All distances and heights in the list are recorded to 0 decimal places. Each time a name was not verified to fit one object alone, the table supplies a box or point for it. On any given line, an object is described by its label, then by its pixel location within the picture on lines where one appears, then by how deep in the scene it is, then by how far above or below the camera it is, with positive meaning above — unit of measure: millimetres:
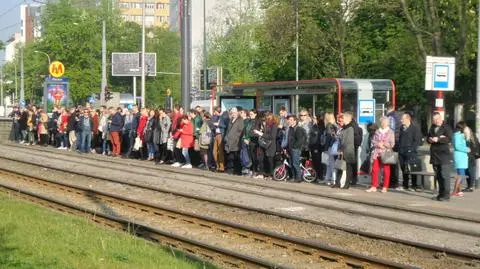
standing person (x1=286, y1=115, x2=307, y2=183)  20797 -1572
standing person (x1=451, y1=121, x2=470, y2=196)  17594 -1491
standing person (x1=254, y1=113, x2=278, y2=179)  21547 -1476
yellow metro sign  49700 +284
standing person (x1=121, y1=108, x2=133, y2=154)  30017 -1842
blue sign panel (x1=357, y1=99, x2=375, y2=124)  22297 -882
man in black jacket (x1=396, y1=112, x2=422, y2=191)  18656 -1396
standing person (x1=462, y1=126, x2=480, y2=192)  18203 -1640
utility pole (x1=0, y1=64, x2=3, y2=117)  114112 -1291
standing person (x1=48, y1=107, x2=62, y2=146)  37094 -2044
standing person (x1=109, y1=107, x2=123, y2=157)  30281 -1858
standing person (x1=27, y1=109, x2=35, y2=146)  38938 -2264
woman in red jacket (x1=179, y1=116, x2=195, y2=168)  25031 -1633
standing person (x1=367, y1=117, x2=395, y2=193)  18328 -1445
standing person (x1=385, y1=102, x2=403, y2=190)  19172 -1239
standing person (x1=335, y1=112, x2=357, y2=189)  19219 -1446
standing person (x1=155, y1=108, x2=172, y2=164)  26688 -1546
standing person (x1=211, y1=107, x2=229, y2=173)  23719 -1654
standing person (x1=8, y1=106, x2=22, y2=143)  41606 -2469
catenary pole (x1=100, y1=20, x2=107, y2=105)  58312 +745
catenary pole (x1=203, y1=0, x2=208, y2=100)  43528 -152
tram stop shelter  23344 -566
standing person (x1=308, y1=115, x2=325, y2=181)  21094 -1596
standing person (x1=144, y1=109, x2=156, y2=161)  27500 -1717
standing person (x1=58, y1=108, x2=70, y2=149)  35375 -2170
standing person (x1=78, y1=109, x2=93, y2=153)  31897 -2022
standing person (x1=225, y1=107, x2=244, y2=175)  22734 -1486
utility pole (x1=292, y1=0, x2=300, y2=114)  44156 +2133
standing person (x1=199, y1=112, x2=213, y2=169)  24216 -1632
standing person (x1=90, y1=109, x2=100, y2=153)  32562 -1842
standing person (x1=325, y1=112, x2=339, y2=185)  19984 -1554
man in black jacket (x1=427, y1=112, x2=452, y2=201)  16688 -1504
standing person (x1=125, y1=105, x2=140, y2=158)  29359 -1721
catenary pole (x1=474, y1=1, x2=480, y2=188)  19672 -947
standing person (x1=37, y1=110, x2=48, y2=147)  37531 -2232
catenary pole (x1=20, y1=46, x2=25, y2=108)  83188 -1321
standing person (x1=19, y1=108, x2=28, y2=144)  39675 -2184
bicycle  21562 -2287
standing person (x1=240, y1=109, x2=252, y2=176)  22430 -1704
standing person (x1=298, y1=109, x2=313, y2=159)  21078 -1131
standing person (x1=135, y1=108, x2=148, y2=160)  28406 -1633
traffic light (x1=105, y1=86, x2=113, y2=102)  51675 -1244
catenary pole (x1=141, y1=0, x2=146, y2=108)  55812 +2082
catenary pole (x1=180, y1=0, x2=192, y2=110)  29891 +866
